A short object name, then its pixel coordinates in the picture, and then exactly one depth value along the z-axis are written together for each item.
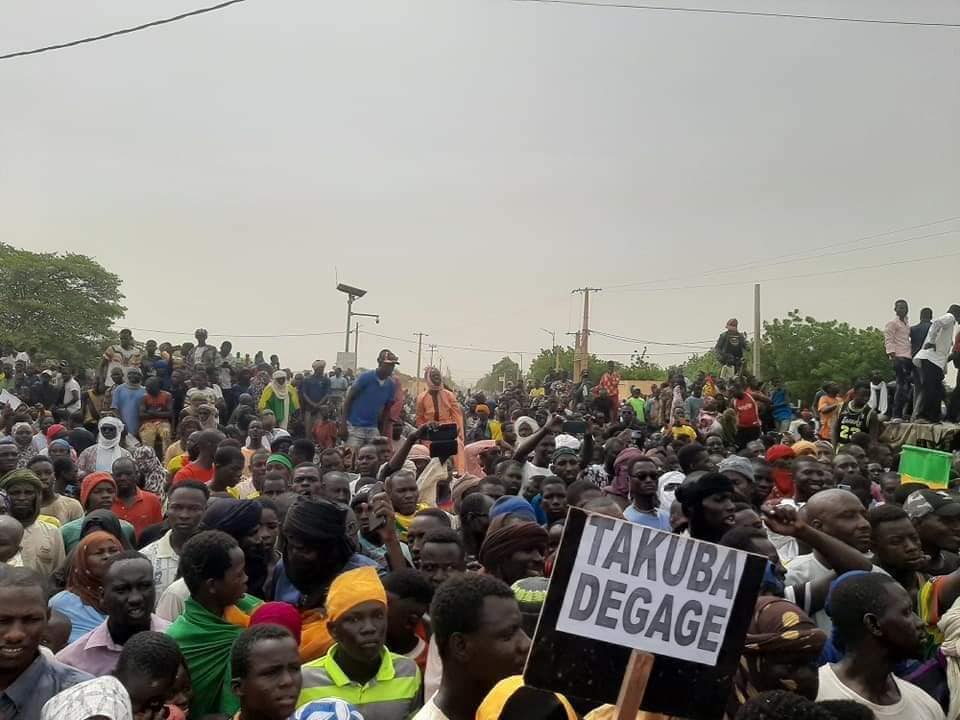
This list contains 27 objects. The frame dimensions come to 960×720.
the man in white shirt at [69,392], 15.79
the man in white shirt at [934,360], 13.20
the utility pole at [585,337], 59.62
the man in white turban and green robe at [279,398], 15.04
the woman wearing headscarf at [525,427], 11.09
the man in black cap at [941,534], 5.16
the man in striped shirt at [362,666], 3.73
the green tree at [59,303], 51.29
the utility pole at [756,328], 32.81
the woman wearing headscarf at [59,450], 9.20
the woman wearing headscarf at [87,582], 4.72
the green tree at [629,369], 62.91
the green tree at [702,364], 64.76
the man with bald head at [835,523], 4.68
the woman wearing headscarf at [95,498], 6.37
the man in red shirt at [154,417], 13.29
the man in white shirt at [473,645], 3.12
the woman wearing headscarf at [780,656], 3.33
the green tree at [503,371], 113.59
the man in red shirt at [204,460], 8.26
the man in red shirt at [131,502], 7.54
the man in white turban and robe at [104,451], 10.10
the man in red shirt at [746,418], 13.29
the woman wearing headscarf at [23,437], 10.74
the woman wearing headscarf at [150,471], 8.98
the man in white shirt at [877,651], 3.45
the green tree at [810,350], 48.59
